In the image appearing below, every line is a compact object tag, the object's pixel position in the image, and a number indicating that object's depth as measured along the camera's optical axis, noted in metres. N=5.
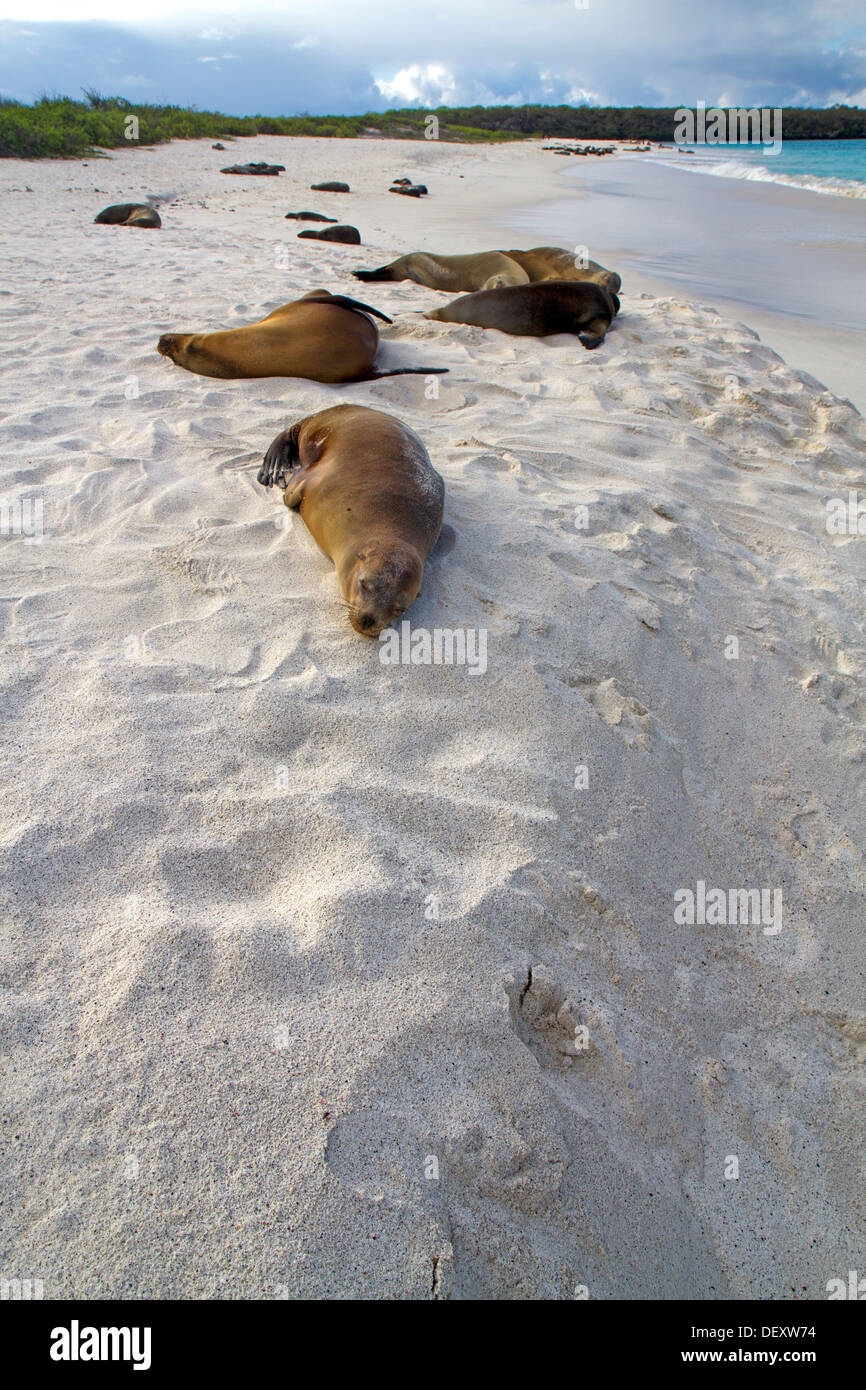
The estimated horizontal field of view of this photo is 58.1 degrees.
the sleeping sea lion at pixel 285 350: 4.98
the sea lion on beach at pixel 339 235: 10.93
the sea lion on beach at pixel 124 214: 10.59
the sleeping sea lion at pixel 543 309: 6.59
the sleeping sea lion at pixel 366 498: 2.74
